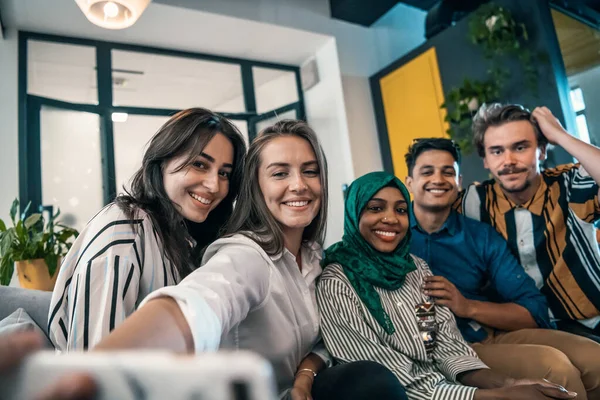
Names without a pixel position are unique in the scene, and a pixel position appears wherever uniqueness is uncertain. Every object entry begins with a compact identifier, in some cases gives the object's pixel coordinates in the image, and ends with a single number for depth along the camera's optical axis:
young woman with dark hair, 0.92
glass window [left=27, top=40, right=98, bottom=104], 3.50
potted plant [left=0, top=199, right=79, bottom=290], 2.04
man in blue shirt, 1.30
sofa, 1.28
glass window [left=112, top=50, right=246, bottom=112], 4.04
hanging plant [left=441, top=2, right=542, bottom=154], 2.97
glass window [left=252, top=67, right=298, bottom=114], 4.54
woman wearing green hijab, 1.08
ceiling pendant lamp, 2.07
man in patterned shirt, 1.60
